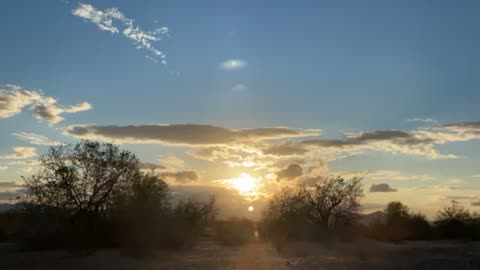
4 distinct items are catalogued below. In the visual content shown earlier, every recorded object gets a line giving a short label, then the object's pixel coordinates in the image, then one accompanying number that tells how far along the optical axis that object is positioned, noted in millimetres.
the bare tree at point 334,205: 45500
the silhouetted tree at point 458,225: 55750
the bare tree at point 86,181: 30844
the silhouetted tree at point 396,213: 58156
